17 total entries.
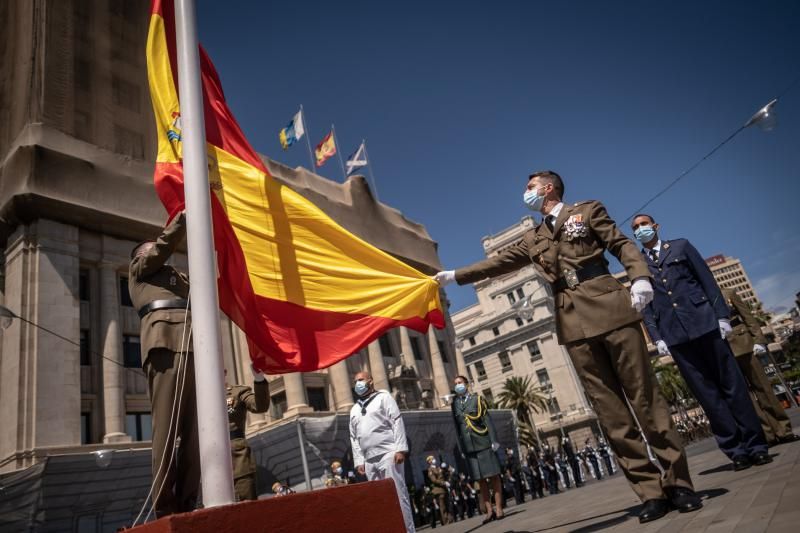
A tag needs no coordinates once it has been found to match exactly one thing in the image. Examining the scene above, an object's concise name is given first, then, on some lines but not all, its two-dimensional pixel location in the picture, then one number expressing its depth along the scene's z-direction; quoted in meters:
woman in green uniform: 7.87
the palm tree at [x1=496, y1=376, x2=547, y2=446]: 48.66
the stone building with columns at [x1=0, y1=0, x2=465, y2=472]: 18.91
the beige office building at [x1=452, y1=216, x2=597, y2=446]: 53.50
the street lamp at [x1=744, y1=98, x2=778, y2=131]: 8.84
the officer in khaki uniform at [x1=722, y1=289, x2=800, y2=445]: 6.06
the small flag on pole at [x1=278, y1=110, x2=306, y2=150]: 29.49
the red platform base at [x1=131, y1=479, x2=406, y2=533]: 1.74
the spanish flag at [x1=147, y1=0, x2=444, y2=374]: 4.41
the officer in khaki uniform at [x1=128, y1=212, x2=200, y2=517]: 3.49
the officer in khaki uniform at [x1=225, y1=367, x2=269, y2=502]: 6.22
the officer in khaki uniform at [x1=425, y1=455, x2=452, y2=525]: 17.12
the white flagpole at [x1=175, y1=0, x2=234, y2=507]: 2.45
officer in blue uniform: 4.58
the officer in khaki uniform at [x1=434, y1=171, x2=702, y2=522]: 3.34
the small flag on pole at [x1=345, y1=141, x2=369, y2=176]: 32.25
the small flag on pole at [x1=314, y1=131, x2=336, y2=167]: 31.73
